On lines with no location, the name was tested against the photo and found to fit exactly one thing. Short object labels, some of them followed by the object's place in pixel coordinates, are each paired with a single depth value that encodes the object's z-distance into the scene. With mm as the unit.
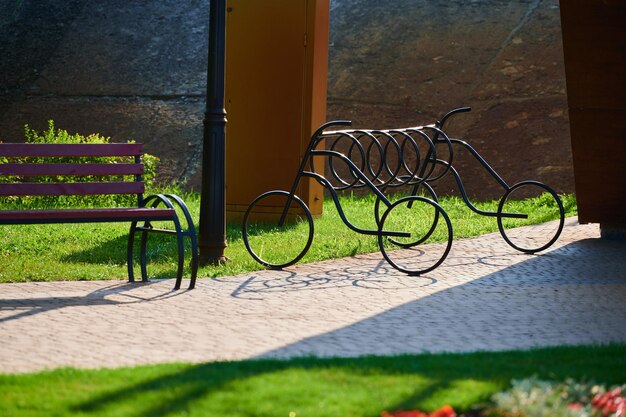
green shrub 26165
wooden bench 14323
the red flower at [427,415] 8213
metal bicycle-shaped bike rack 17527
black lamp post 17165
